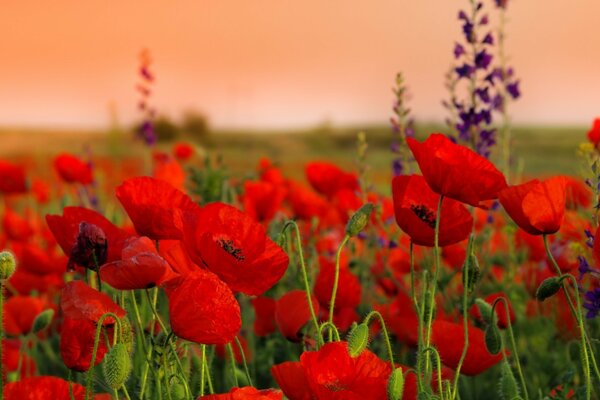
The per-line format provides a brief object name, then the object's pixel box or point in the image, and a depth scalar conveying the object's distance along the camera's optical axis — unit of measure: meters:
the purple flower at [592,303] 1.59
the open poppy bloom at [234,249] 1.42
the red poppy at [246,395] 1.36
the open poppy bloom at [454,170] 1.47
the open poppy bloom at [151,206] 1.48
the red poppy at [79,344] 1.51
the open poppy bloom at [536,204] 1.49
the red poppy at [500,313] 1.76
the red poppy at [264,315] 1.81
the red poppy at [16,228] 2.72
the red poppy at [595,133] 1.75
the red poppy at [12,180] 2.79
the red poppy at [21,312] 1.90
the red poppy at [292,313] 1.61
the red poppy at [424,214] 1.51
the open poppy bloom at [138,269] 1.39
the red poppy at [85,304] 1.42
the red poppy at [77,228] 1.50
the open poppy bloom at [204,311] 1.39
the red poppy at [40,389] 1.48
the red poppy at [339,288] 1.71
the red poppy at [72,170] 2.49
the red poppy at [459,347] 1.57
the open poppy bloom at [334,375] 1.39
